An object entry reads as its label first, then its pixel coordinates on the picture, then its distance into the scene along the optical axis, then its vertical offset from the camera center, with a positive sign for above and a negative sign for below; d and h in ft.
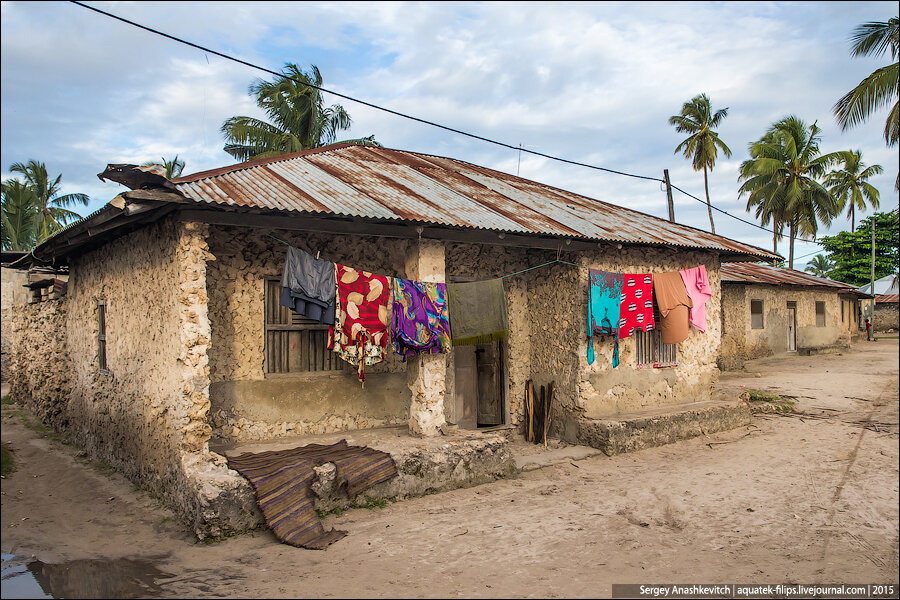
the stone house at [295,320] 19.11 +0.12
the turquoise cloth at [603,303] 28.12 +0.51
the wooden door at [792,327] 65.72 -1.73
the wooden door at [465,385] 29.89 -3.45
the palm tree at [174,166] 76.98 +20.43
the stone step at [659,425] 27.84 -5.51
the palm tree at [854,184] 99.55 +21.17
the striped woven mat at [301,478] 17.25 -4.98
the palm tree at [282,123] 60.90 +20.01
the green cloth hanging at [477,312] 24.12 +0.16
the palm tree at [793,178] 84.33 +18.80
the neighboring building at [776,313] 56.03 -0.16
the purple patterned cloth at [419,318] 22.18 -0.07
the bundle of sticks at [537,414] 29.76 -4.91
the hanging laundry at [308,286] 20.13 +1.09
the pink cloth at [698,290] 31.60 +1.17
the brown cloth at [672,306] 30.45 +0.34
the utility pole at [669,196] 73.72 +14.75
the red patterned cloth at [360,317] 21.44 +0.01
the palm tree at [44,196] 92.27 +19.70
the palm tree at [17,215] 77.20 +13.82
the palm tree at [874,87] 42.39 +15.74
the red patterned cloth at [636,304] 29.27 +0.46
